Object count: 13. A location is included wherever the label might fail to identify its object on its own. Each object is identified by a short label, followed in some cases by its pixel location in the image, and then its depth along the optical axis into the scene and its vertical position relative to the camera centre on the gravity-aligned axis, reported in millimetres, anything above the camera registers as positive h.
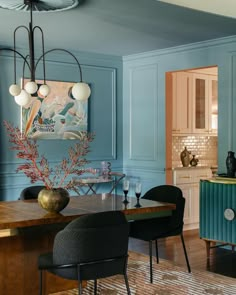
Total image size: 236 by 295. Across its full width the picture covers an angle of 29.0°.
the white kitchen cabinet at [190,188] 6488 -719
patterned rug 3863 -1301
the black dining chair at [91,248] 2793 -686
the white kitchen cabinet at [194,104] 6700 +525
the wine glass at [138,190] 3894 -445
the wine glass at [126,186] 3904 -414
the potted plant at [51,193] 3279 -402
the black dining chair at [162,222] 4104 -808
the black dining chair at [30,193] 4410 -532
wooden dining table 3170 -761
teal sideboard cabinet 4891 -809
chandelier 3717 +628
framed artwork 6016 +317
